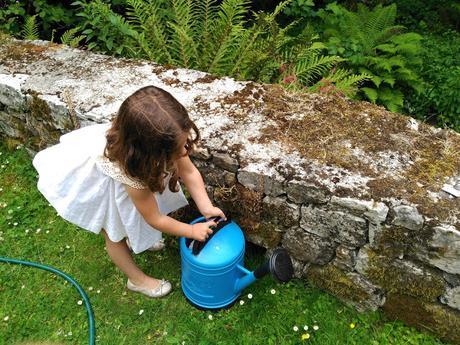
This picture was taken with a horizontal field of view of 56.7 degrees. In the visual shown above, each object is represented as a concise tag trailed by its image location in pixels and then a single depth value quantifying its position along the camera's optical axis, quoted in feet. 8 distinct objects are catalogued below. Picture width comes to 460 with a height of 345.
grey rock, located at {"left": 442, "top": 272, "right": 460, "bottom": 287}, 7.65
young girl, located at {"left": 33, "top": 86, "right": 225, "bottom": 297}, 6.59
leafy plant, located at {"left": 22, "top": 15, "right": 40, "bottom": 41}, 13.93
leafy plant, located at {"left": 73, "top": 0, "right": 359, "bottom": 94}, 12.55
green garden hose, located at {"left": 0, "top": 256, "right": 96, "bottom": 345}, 8.85
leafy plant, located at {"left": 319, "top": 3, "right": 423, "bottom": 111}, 14.79
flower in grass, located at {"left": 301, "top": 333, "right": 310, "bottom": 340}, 8.50
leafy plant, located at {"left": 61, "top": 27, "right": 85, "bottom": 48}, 13.53
